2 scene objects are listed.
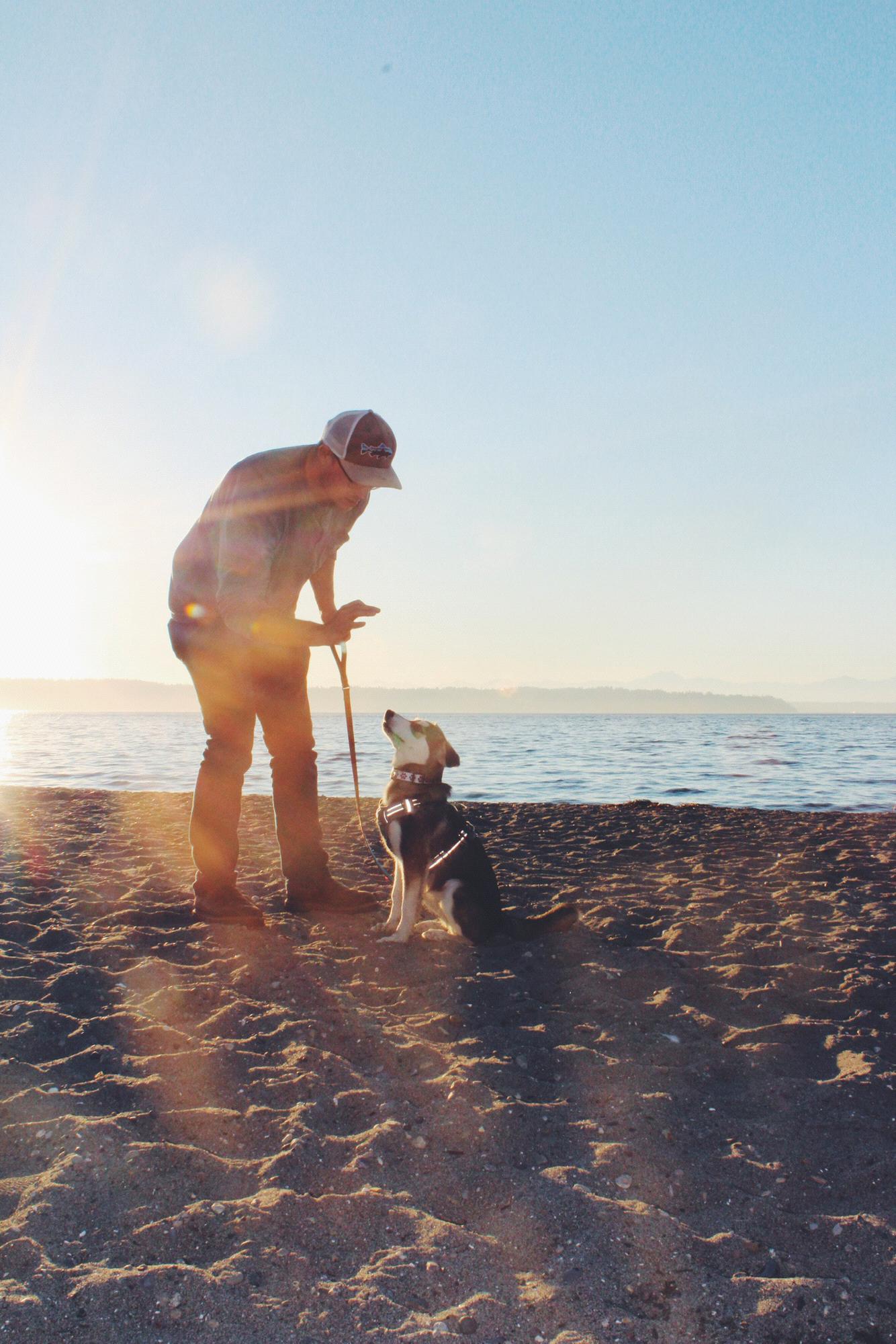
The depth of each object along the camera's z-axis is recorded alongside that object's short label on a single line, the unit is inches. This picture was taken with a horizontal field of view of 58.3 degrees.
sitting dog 178.9
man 161.5
